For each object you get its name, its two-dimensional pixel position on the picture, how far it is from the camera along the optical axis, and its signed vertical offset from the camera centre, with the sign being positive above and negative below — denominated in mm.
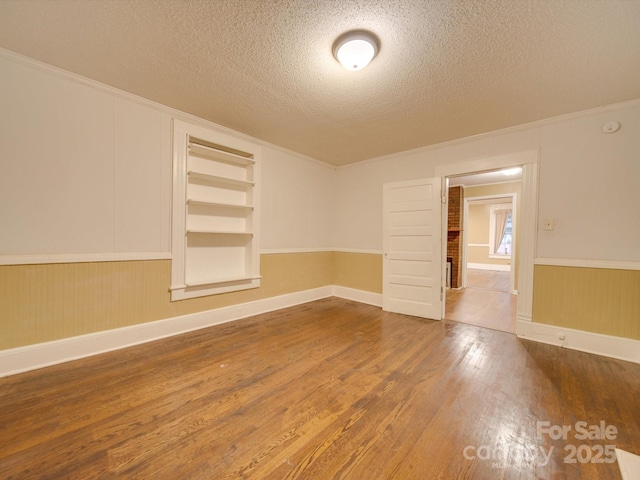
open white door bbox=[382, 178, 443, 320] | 3633 -152
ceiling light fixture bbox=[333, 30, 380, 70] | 1739 +1351
